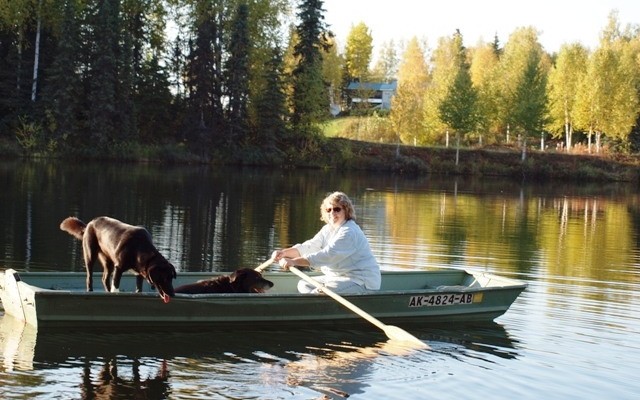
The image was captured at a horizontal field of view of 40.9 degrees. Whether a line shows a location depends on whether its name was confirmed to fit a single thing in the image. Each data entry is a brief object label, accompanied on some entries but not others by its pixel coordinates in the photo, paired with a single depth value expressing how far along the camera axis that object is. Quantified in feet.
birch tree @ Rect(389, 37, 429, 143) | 204.13
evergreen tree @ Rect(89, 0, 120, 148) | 160.04
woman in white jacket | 36.83
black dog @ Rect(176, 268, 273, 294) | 36.45
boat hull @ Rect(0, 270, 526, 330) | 33.63
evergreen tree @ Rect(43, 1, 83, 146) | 157.99
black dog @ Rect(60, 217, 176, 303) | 33.19
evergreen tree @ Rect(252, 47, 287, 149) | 177.06
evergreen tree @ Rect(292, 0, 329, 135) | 186.91
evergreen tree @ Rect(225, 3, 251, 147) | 176.04
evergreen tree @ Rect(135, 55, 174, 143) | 177.99
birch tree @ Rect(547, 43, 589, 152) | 217.97
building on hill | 238.89
